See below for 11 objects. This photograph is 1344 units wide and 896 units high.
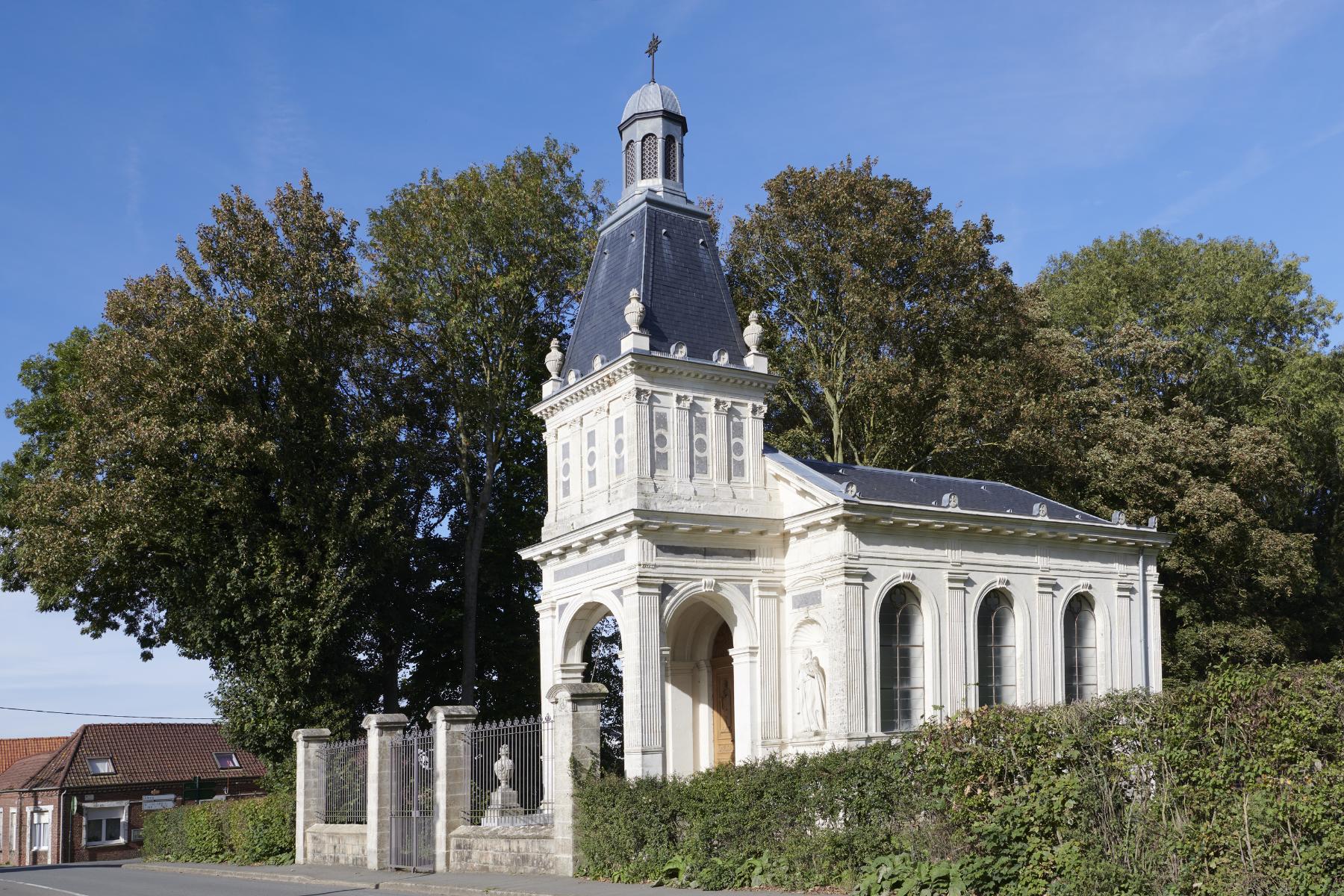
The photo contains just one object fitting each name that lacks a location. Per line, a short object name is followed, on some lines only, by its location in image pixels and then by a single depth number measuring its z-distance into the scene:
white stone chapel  25.84
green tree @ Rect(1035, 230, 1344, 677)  37.78
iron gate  22.52
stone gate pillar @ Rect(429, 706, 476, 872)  22.00
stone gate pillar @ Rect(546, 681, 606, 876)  19.25
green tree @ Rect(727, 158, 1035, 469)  37.34
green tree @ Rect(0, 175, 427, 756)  31.84
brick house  50.72
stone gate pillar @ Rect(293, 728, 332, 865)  28.16
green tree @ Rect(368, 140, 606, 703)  40.81
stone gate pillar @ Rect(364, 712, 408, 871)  24.08
